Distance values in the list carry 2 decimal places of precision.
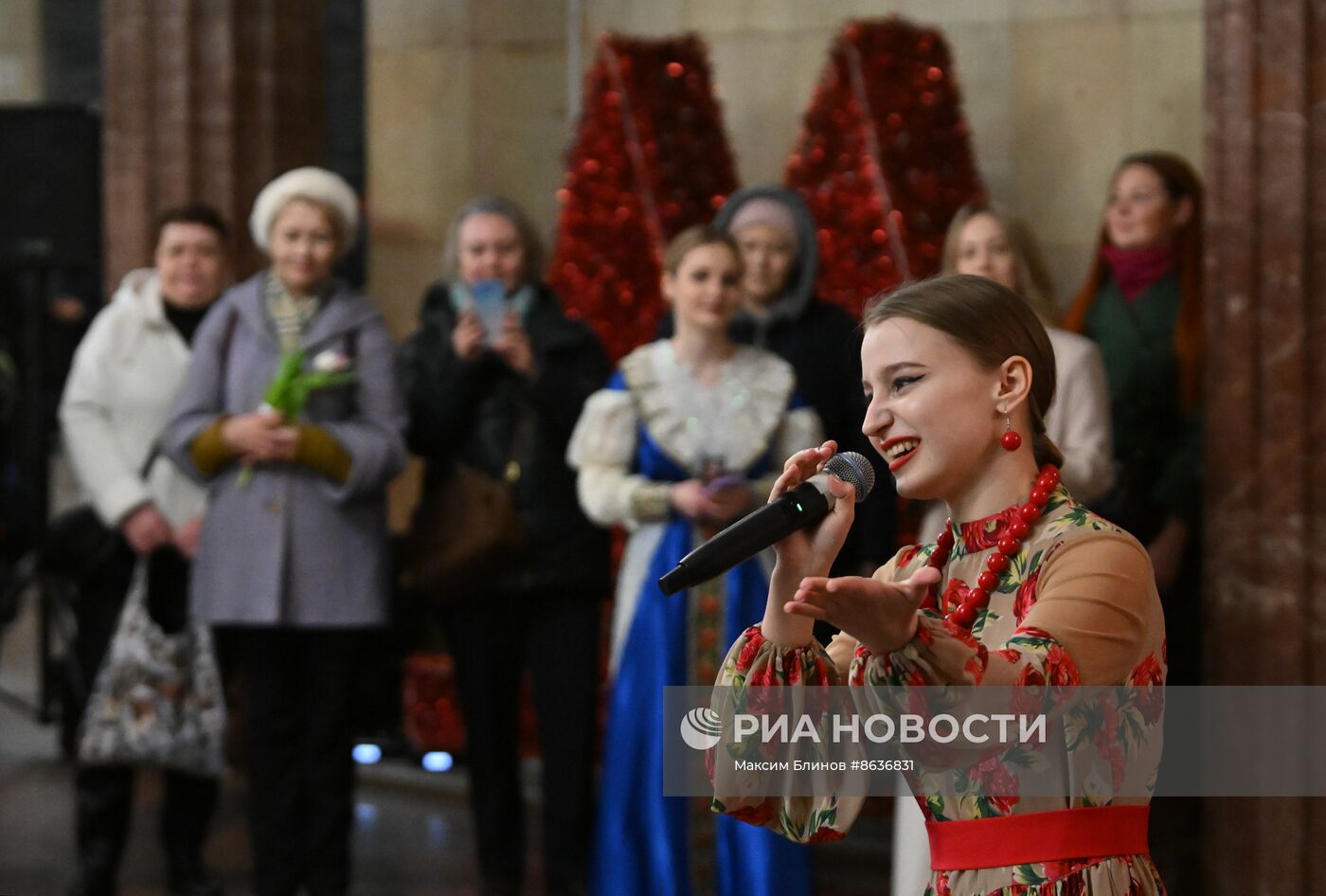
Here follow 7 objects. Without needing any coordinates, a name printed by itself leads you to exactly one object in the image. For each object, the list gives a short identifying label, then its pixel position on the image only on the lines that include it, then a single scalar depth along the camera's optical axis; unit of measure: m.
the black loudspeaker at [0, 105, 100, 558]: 12.42
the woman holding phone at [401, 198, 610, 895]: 9.62
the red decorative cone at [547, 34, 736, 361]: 12.05
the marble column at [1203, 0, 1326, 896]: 8.62
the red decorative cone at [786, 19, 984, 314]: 11.67
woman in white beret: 9.26
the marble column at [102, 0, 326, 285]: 12.41
